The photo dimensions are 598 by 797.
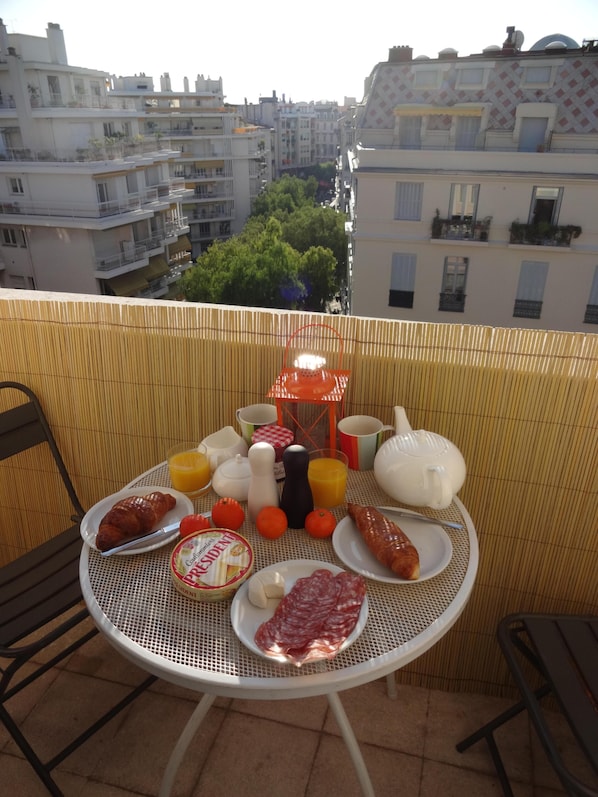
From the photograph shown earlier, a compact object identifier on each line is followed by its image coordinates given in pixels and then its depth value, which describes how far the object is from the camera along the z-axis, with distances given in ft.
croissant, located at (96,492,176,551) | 3.21
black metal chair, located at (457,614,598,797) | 3.07
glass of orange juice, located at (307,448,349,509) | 3.54
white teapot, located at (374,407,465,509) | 3.38
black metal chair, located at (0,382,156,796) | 3.90
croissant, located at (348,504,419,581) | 2.96
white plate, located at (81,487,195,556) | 3.27
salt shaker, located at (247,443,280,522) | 3.28
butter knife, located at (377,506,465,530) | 3.41
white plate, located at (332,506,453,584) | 3.07
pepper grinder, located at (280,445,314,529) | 3.30
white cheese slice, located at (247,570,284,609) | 2.82
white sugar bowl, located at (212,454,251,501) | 3.61
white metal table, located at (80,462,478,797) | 2.47
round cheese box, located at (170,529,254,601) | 2.89
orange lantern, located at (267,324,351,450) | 3.86
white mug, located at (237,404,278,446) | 4.29
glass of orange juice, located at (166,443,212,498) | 3.76
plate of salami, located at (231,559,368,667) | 2.55
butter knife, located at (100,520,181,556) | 3.20
